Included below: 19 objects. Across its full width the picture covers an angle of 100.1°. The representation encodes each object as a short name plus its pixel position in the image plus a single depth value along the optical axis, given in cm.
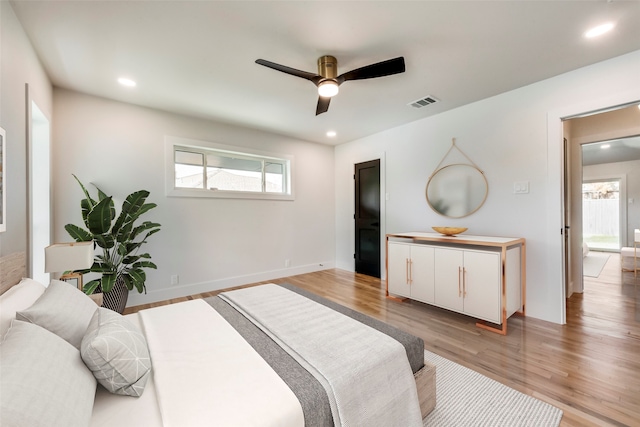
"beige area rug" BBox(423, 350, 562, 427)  152
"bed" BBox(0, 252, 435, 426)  86
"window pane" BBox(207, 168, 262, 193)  414
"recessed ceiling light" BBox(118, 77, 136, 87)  275
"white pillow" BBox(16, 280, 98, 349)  114
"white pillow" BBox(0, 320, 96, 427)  69
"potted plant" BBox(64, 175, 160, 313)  266
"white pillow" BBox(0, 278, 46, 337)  112
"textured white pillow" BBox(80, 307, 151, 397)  102
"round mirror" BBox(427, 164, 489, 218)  336
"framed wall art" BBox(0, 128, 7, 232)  159
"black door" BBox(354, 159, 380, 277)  468
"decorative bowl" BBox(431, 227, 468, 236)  321
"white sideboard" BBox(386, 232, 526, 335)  262
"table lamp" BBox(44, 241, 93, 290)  196
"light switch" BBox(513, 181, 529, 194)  297
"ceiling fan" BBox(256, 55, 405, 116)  208
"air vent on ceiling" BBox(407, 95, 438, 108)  324
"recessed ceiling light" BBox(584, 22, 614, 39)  199
